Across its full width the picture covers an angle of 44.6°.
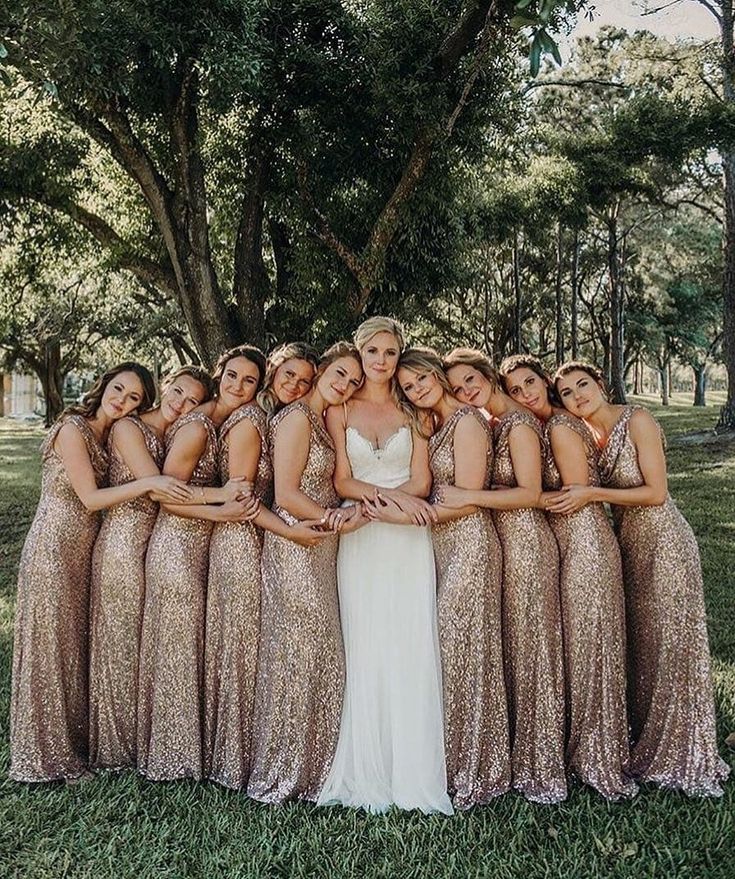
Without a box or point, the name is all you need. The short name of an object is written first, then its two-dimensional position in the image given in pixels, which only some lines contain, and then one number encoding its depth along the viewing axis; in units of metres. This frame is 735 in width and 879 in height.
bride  4.77
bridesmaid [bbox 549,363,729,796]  4.83
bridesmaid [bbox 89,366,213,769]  5.11
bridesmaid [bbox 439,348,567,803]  4.78
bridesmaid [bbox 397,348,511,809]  4.77
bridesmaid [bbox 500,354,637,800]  4.82
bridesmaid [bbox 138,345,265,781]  4.96
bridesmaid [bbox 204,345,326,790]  4.97
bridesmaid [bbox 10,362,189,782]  5.04
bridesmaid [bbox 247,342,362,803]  4.85
